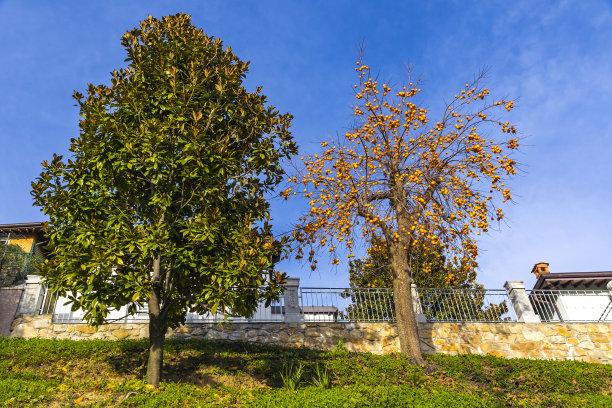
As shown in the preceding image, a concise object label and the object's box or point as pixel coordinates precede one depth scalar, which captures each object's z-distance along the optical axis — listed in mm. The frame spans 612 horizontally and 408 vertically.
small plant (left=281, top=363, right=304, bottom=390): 9062
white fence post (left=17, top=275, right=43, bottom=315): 12594
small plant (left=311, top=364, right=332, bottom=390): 9266
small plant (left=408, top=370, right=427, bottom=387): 10227
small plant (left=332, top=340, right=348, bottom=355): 12321
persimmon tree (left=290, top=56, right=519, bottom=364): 11836
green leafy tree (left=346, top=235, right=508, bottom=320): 13654
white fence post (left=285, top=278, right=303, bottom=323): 13438
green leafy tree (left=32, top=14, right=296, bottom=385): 7688
